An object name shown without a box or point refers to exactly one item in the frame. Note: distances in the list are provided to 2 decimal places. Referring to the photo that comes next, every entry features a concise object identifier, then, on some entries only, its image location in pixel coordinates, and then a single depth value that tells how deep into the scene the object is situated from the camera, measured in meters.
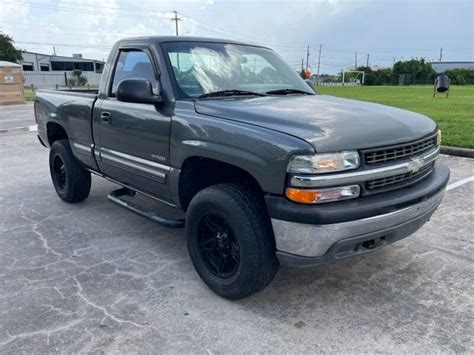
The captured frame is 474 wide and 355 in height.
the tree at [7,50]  54.38
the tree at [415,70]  65.56
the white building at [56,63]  74.81
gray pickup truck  2.58
